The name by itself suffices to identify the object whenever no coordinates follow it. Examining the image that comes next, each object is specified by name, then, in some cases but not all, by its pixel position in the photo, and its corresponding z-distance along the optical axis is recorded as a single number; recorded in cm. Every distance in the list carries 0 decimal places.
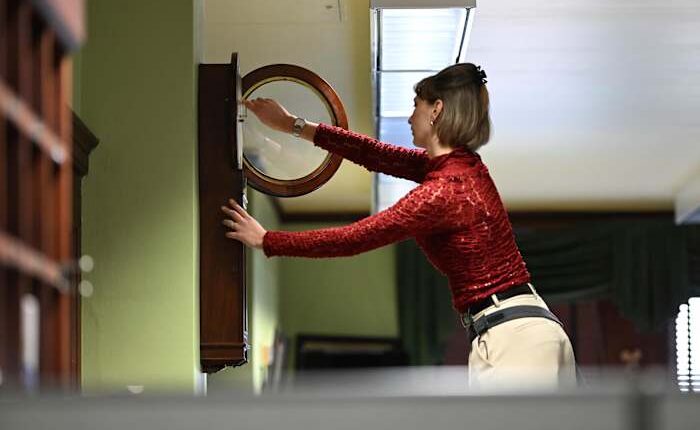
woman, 521
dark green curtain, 1837
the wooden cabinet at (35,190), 253
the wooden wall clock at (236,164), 613
